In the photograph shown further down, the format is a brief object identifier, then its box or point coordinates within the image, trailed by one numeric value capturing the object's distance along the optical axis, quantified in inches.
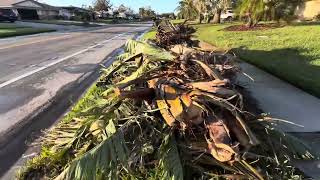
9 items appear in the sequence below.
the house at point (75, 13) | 1295.8
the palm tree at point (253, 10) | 418.9
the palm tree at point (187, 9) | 873.3
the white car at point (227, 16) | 848.7
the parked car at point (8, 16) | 766.1
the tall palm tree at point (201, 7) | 755.4
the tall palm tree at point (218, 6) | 656.3
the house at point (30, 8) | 1013.2
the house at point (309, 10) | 569.8
